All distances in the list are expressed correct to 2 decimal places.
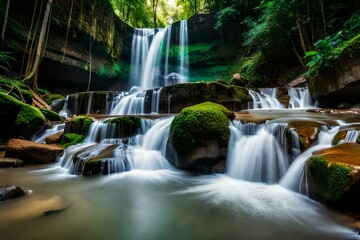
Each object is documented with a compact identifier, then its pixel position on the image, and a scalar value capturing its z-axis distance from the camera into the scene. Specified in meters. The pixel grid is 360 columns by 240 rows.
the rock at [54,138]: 7.14
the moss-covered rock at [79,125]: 7.32
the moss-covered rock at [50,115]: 9.21
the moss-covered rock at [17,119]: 6.84
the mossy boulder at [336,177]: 2.56
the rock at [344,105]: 7.45
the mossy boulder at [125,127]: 6.88
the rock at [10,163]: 5.11
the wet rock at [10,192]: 3.18
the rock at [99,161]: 4.73
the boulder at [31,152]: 5.62
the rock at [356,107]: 6.79
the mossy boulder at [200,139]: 4.84
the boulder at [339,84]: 6.40
